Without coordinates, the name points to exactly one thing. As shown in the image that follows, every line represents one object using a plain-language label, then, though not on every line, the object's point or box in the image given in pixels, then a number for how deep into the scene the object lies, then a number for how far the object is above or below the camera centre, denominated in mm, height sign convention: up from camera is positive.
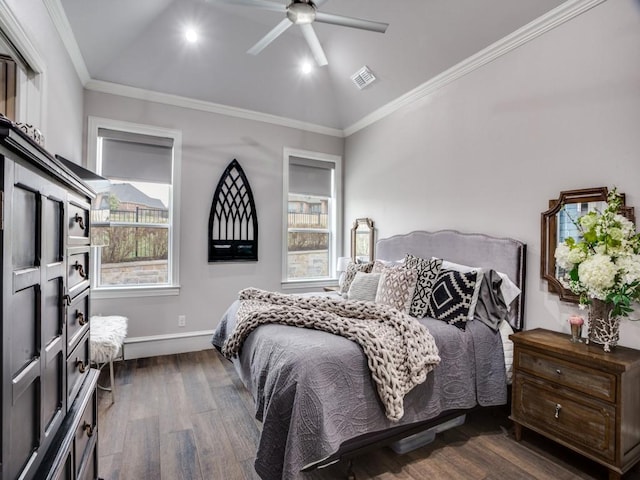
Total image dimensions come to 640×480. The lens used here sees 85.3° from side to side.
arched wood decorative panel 4164 +194
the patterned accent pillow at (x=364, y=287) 3096 -457
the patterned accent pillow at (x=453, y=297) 2457 -436
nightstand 1821 -906
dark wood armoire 771 -239
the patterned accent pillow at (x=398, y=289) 2717 -411
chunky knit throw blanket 1849 -572
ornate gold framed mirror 4445 -39
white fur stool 2553 -801
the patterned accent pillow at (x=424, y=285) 2639 -370
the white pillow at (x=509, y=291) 2646 -402
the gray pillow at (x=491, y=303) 2543 -485
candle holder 2146 -556
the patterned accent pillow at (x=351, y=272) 3539 -367
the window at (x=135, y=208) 3652 +296
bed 1671 -850
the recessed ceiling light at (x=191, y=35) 3377 +1975
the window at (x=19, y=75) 1893 +959
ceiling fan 2285 +1514
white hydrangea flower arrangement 1912 -115
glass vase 1998 -501
